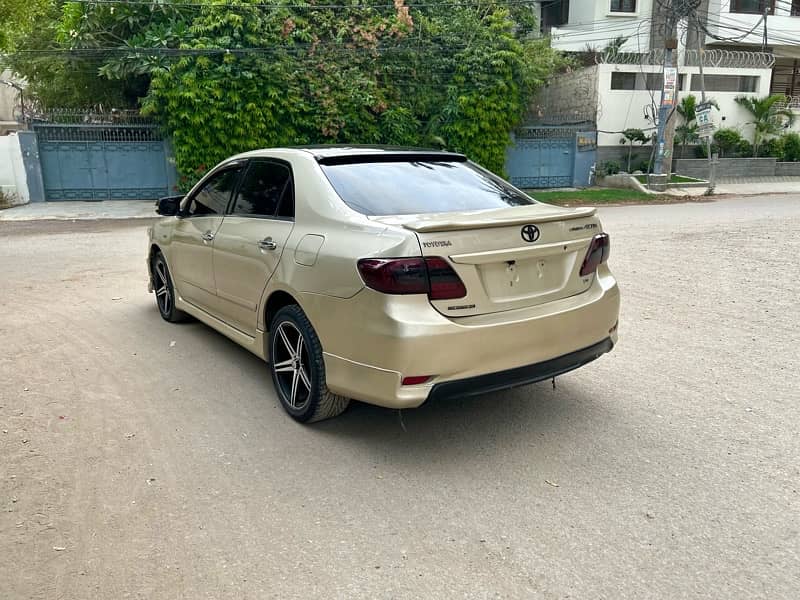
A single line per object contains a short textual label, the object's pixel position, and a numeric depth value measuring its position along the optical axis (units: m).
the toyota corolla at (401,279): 3.20
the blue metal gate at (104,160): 18.58
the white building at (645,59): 23.98
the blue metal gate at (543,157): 22.81
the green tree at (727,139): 25.23
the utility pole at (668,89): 20.00
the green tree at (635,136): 23.38
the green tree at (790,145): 25.92
